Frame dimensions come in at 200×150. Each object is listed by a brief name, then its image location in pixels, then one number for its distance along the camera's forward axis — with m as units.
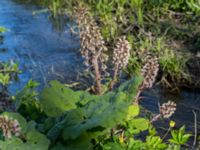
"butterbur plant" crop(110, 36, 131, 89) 2.66
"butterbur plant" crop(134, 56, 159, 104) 2.62
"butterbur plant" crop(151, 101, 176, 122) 2.63
